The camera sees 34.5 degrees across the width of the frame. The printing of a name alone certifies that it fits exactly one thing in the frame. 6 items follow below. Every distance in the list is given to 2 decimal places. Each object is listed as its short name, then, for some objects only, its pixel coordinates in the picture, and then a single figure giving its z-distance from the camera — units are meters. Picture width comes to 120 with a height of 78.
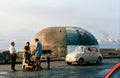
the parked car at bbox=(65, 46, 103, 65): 15.20
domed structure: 23.82
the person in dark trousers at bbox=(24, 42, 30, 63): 12.87
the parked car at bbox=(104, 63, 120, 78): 4.24
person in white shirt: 12.28
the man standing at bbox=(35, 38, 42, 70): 12.33
